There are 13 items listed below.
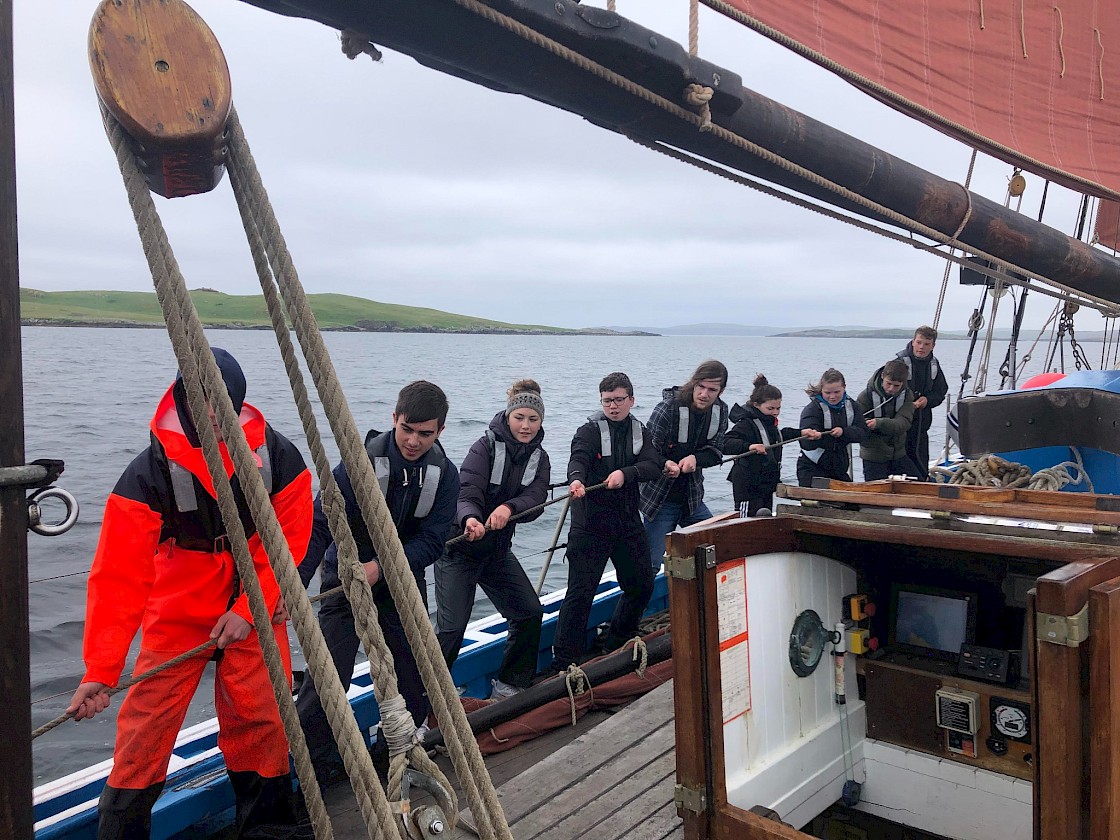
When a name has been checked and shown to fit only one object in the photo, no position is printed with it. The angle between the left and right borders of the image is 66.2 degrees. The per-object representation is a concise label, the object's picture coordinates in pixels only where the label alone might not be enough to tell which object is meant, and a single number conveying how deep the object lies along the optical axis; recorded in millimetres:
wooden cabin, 1986
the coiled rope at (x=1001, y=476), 4156
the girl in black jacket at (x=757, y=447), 6890
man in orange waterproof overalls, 2846
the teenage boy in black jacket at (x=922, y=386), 8328
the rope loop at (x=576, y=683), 4805
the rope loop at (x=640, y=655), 5106
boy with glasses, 5395
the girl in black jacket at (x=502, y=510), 4676
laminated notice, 2711
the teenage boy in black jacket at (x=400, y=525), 3877
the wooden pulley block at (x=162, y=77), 1474
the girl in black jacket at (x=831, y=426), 7523
